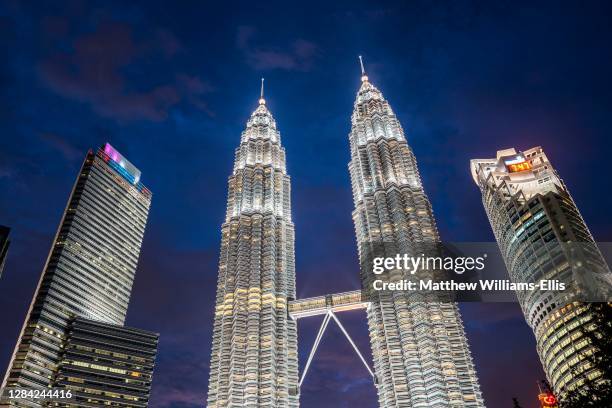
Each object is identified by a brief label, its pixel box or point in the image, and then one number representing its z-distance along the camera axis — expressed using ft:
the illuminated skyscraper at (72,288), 489.67
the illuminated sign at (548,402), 176.99
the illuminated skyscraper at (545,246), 403.95
